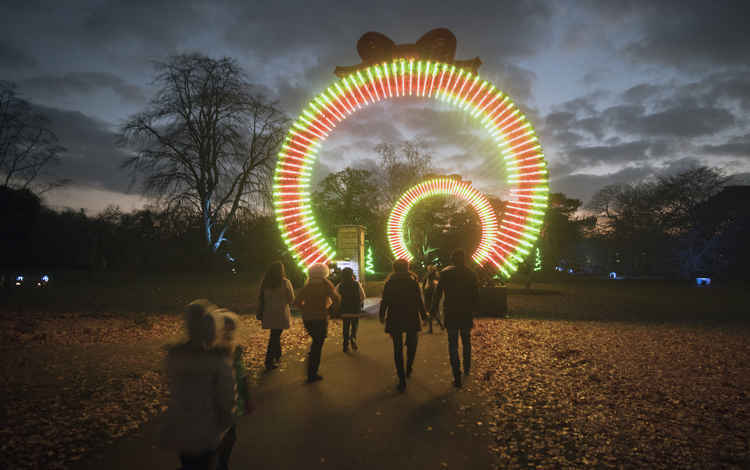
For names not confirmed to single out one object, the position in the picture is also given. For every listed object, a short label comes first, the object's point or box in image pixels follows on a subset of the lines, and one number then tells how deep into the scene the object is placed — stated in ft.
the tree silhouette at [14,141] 82.89
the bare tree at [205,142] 86.12
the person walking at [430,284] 35.89
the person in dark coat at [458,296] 21.45
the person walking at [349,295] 26.48
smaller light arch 56.03
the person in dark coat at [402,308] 20.40
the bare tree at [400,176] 143.43
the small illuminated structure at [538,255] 97.22
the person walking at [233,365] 9.20
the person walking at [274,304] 23.12
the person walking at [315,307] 21.09
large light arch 28.22
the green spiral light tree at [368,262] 82.89
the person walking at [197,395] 8.76
